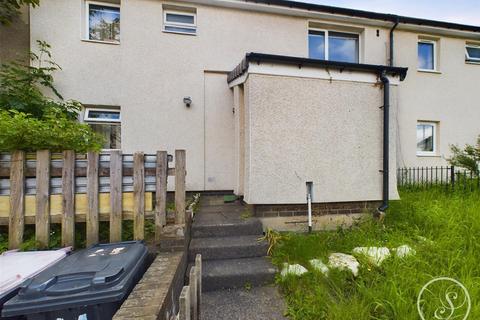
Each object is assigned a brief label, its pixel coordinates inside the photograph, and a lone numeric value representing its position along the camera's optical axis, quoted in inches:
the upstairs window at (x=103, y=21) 224.2
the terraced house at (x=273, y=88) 164.6
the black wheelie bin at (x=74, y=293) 63.8
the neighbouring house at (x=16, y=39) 216.2
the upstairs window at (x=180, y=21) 230.8
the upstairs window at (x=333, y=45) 265.4
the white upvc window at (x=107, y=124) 221.5
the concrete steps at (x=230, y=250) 114.1
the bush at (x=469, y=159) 220.1
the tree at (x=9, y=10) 204.2
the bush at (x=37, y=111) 105.0
